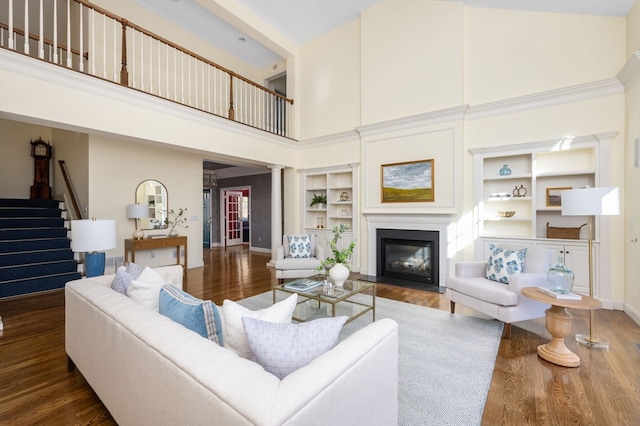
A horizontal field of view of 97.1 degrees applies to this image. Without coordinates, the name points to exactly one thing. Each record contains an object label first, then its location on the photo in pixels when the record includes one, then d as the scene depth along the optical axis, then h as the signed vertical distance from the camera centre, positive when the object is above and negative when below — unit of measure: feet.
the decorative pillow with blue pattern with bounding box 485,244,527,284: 10.45 -1.97
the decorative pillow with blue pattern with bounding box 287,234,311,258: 16.40 -1.97
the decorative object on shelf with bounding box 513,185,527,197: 14.29 +1.05
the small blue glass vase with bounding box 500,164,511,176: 14.44 +2.12
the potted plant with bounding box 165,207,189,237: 19.90 -0.47
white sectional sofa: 2.65 -1.85
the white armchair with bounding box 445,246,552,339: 9.13 -2.71
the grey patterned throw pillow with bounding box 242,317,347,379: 3.52 -1.65
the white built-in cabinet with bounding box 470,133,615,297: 12.20 +1.02
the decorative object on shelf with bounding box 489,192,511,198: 14.39 +0.88
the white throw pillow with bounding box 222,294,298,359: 4.29 -1.67
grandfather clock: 20.62 +3.27
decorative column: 21.25 +0.49
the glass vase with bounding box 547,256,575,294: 8.12 -1.95
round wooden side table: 7.58 -3.16
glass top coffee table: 9.57 -2.86
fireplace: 15.99 -2.72
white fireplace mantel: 15.58 -0.76
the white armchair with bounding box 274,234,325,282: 15.23 -2.94
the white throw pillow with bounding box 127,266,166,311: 5.99 -1.67
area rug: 5.96 -4.12
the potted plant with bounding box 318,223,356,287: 10.57 -2.06
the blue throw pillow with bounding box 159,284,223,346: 4.68 -1.76
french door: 33.81 -0.55
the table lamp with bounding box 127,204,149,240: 17.21 -0.02
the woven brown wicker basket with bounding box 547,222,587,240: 12.63 -0.94
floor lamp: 7.85 +0.25
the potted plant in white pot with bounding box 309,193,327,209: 21.21 +0.88
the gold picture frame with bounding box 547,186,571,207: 13.26 +0.75
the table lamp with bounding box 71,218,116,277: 7.25 -0.59
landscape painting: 16.29 +1.82
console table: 17.06 -1.96
